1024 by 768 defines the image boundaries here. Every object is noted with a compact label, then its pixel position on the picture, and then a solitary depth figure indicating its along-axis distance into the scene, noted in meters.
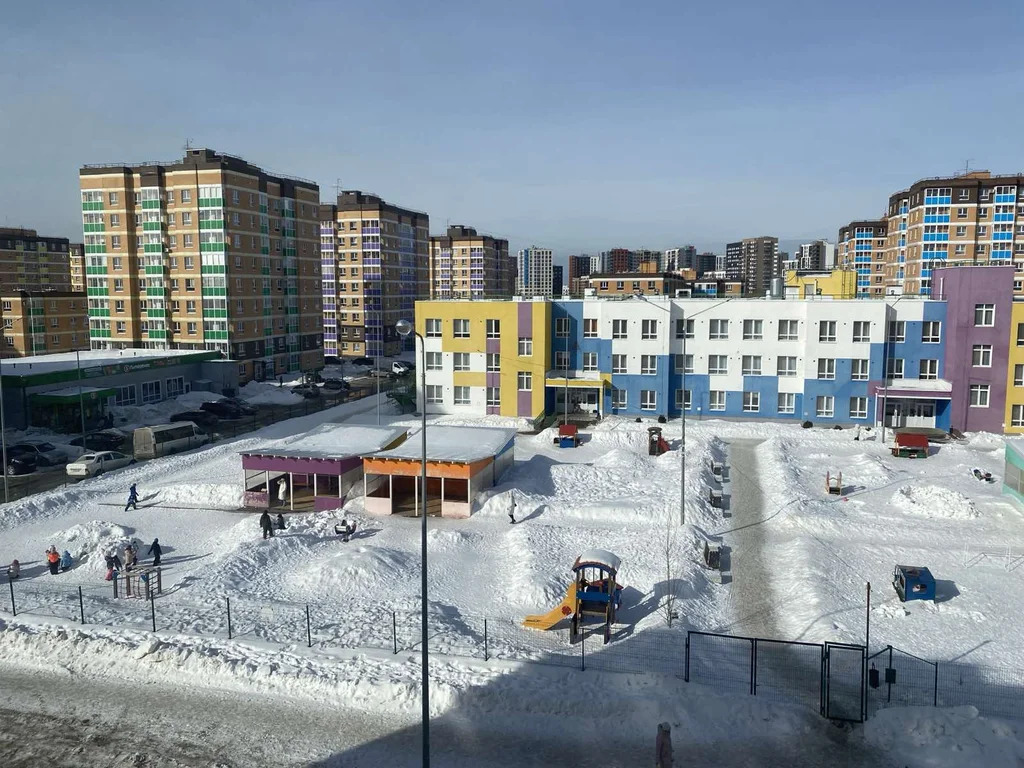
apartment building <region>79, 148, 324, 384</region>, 70.06
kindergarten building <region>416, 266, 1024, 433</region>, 47.56
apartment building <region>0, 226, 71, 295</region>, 121.69
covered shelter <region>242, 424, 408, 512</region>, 33.75
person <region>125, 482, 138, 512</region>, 33.94
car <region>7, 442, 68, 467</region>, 42.69
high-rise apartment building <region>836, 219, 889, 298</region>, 119.19
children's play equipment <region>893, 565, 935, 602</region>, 23.48
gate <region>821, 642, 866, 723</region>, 17.11
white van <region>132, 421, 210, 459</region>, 43.22
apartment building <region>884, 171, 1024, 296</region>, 86.62
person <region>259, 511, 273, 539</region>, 29.34
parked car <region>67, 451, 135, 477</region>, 39.12
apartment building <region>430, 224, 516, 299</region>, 137.62
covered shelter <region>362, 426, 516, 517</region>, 32.78
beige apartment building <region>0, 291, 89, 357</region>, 83.69
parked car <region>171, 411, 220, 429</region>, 55.31
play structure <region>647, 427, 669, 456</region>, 42.12
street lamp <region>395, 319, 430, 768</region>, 14.12
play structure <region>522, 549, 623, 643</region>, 21.89
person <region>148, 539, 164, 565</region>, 27.34
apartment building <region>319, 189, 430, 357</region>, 100.56
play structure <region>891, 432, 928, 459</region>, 41.47
